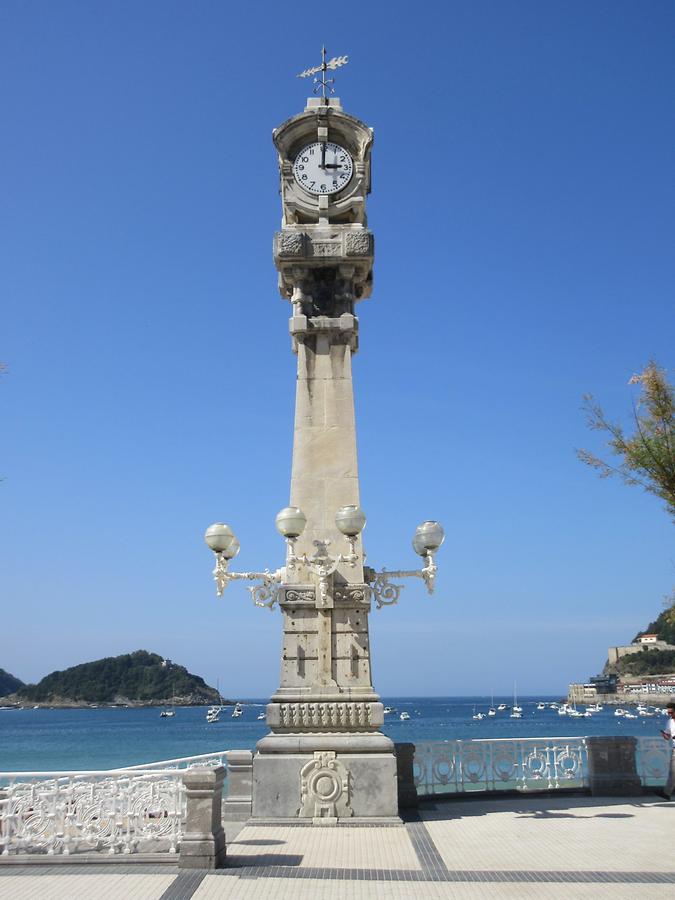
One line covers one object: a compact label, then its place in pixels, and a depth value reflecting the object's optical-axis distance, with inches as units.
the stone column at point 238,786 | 394.9
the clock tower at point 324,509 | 385.1
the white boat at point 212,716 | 3783.5
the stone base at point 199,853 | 286.8
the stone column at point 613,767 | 458.9
